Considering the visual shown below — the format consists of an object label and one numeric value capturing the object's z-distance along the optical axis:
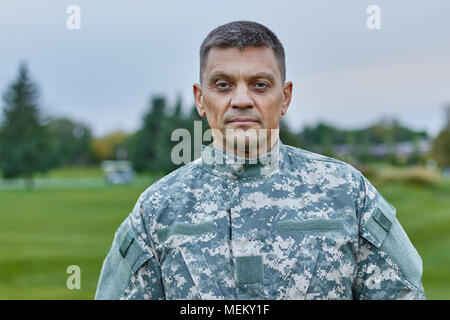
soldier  2.34
